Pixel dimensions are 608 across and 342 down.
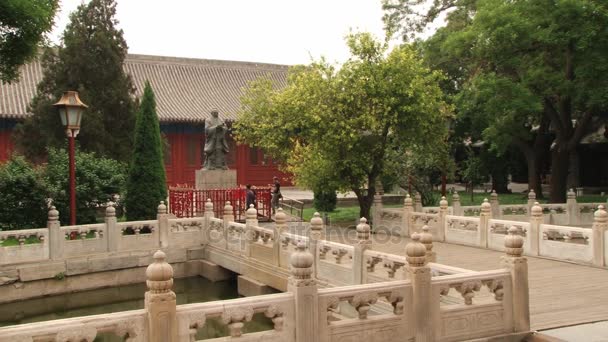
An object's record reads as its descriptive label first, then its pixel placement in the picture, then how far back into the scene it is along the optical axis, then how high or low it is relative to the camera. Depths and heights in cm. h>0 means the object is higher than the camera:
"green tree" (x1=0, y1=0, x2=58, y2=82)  829 +236
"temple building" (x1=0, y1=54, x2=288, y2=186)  2920 +435
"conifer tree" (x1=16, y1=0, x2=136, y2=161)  1819 +311
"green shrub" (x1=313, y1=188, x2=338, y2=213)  1922 -80
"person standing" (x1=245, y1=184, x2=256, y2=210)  1598 -50
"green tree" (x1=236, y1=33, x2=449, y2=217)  1399 +156
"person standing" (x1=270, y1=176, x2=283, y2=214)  1877 -55
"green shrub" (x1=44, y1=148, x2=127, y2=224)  1391 -2
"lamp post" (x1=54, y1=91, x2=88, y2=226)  1177 +135
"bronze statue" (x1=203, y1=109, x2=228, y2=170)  1820 +107
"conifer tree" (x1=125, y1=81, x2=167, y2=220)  1486 +31
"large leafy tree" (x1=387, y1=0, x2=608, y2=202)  1605 +346
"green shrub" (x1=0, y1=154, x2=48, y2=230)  1319 -30
